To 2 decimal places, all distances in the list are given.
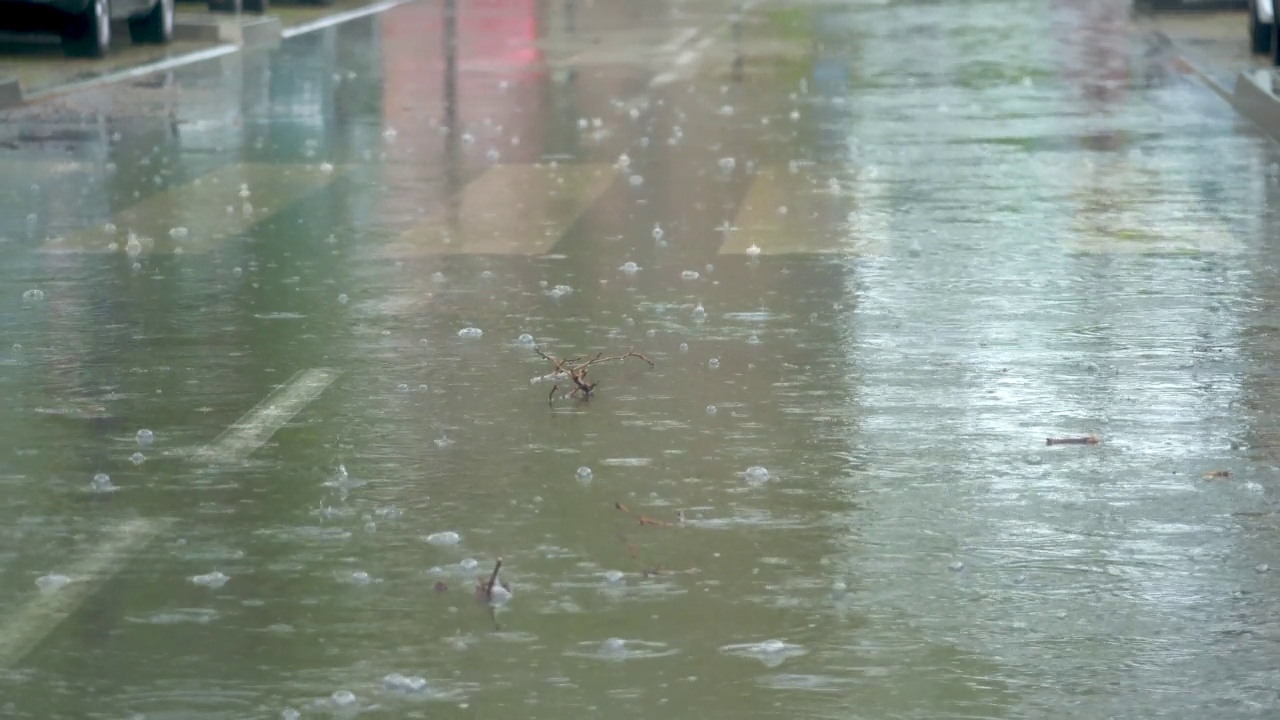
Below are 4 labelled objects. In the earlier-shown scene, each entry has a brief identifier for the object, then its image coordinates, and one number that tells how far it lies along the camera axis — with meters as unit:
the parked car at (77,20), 40.84
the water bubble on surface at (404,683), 9.48
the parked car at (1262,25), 38.97
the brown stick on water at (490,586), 10.76
